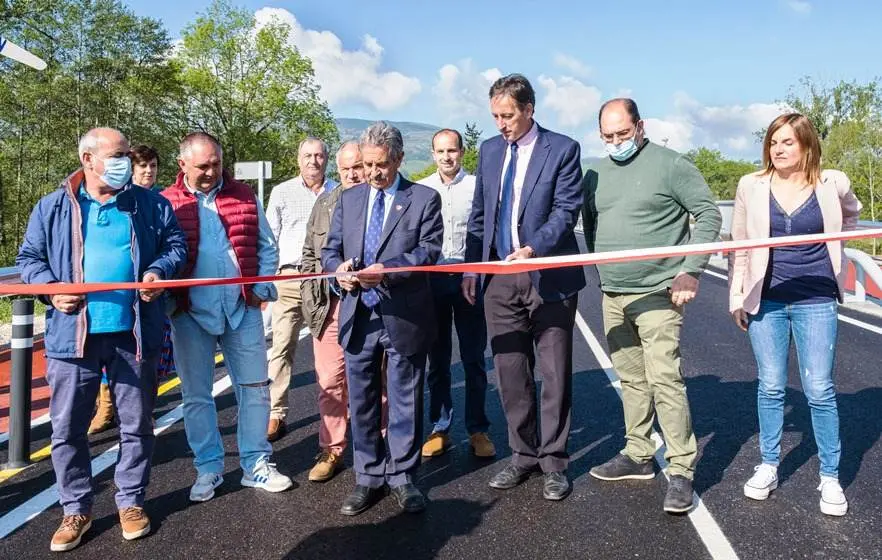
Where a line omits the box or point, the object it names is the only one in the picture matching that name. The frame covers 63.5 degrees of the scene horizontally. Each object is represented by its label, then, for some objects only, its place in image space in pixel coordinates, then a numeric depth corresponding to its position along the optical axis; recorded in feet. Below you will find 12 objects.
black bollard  15.03
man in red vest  13.46
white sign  43.49
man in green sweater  12.91
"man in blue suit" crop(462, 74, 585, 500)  13.25
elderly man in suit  12.82
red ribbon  11.48
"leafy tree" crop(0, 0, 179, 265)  119.44
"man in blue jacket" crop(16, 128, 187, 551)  11.57
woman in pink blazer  12.23
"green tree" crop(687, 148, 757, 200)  423.80
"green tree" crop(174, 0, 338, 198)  176.65
